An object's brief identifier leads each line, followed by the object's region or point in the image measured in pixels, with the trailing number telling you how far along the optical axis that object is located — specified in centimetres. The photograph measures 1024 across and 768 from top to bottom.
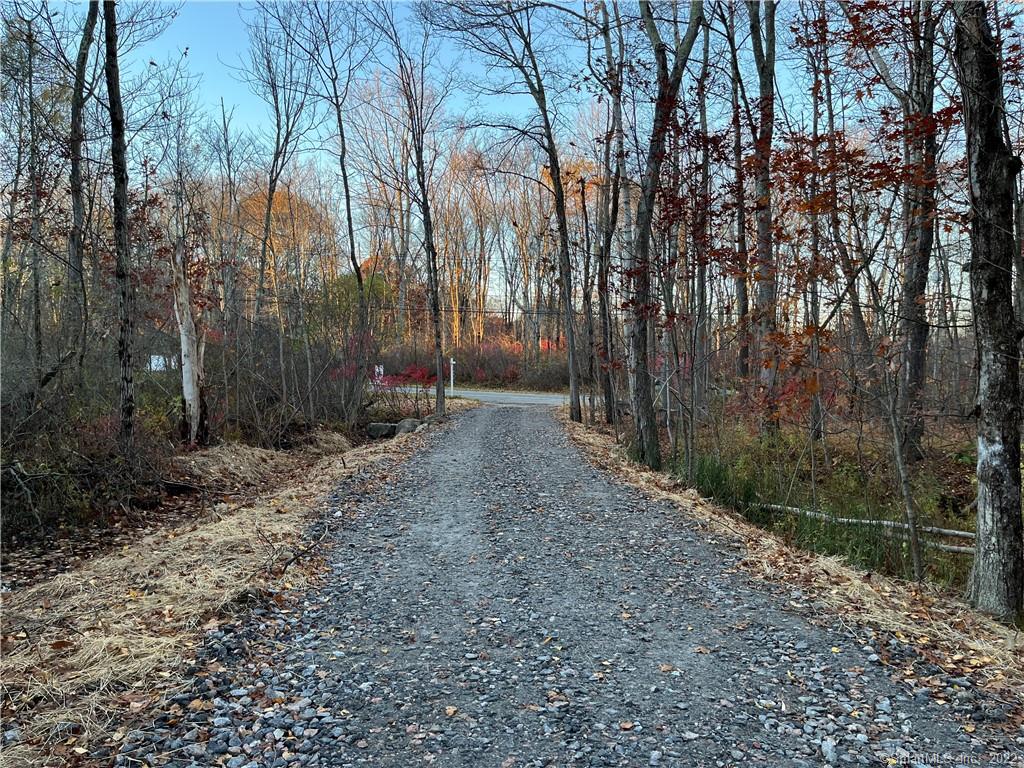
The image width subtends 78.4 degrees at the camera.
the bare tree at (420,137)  1677
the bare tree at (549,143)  1339
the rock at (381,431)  1598
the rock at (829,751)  252
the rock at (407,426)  1490
